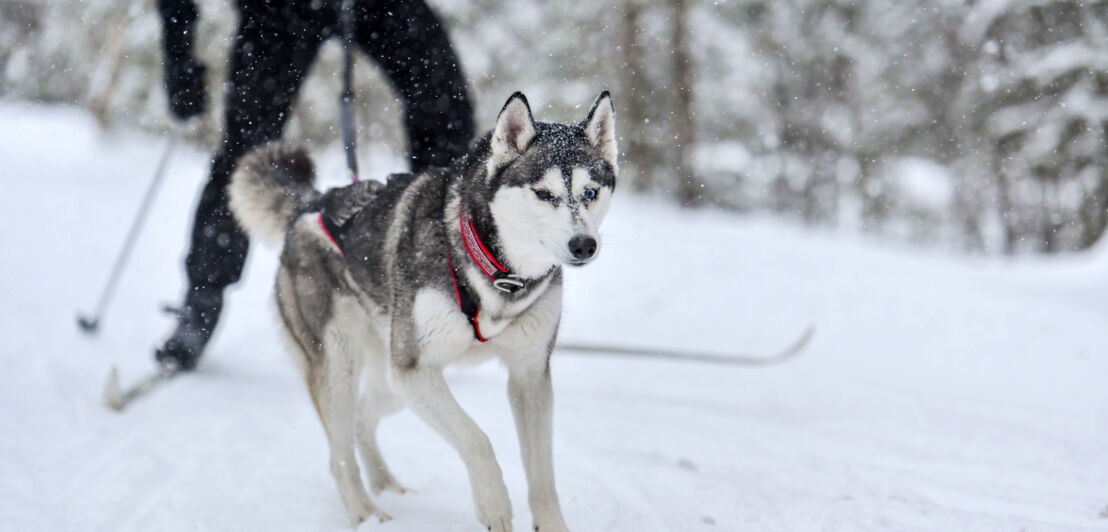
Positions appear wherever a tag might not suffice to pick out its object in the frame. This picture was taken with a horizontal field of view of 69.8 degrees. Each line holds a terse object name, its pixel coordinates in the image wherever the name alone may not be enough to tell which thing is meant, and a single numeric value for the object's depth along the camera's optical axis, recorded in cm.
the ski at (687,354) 465
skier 344
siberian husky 239
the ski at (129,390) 388
